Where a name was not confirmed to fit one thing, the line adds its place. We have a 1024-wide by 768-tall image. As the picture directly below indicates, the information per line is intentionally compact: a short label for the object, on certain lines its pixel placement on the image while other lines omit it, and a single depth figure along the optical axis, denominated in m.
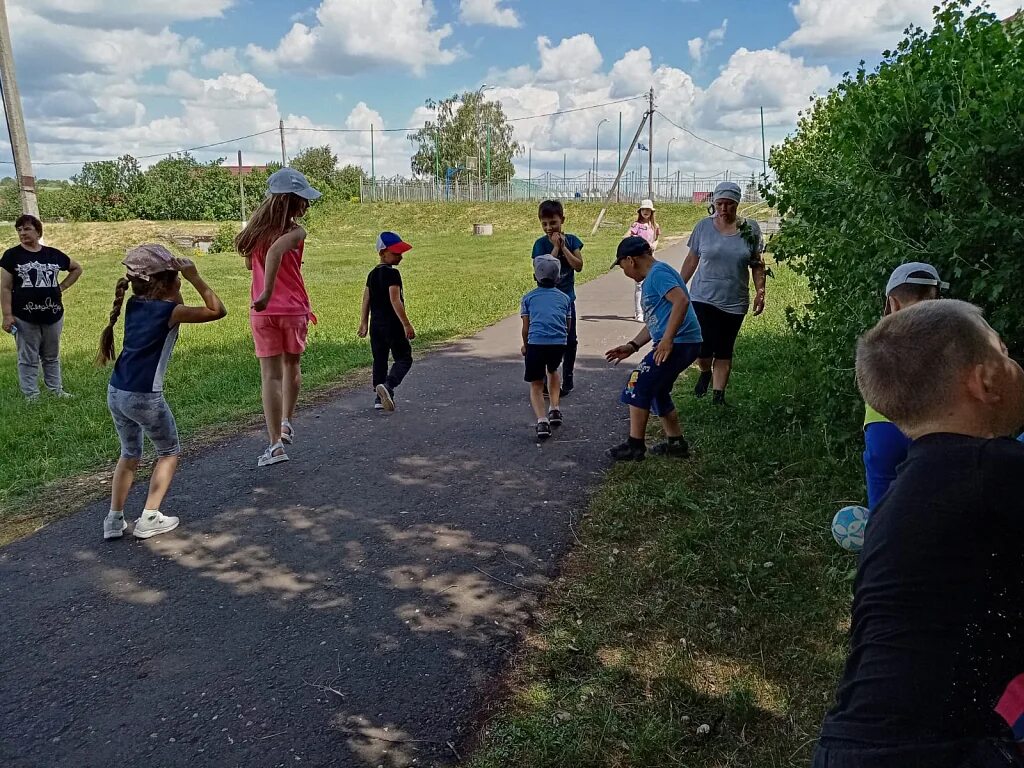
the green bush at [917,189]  3.56
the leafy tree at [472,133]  80.81
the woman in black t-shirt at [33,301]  7.95
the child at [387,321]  7.10
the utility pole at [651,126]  44.94
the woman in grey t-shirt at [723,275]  6.86
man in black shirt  1.45
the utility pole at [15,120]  9.61
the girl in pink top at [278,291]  5.63
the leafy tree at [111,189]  53.16
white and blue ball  2.28
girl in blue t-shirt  4.48
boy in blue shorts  5.43
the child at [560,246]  7.04
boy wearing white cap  2.91
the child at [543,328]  6.43
